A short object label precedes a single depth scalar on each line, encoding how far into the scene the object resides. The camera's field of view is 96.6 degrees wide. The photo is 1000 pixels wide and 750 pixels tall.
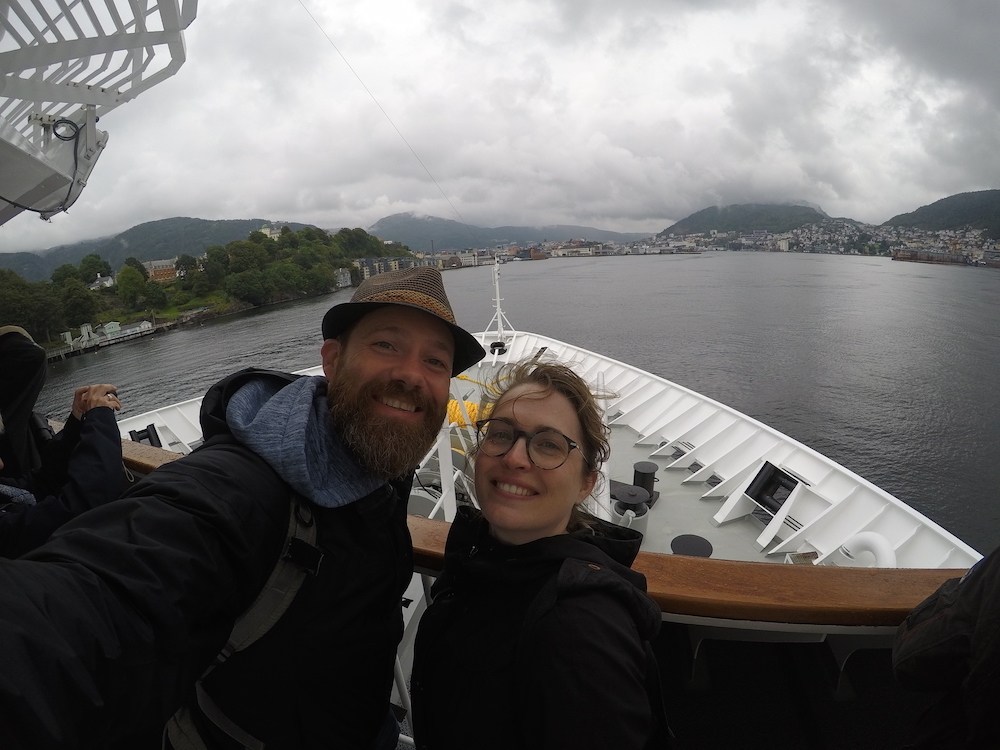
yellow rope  4.61
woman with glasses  0.89
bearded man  0.76
